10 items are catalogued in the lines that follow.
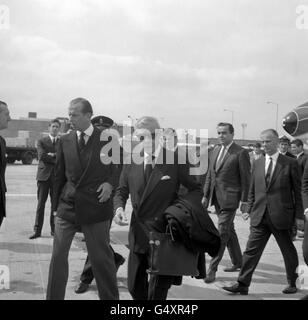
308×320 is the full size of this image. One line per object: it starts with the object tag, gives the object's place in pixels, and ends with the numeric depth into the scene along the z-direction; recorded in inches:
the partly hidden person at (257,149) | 553.9
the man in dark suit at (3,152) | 174.1
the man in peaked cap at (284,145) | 403.2
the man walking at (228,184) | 232.8
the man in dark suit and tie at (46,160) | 314.5
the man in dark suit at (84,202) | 161.9
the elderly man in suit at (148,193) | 148.7
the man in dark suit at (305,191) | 190.1
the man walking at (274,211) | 205.8
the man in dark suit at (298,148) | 386.4
